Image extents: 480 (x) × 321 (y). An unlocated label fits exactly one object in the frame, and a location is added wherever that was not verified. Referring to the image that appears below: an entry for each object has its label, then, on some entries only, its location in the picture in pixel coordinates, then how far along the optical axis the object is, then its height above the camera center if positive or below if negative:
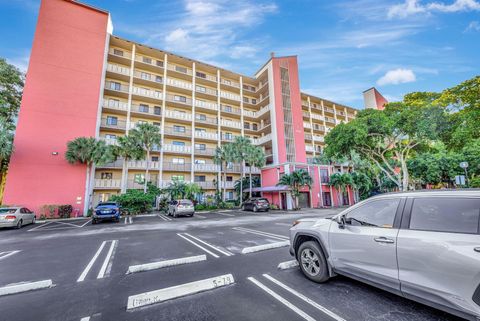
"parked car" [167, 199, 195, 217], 17.77 -1.33
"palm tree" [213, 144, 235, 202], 26.38 +5.04
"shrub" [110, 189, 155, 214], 20.95 -0.66
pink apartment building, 19.83 +11.11
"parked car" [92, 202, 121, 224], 14.23 -1.28
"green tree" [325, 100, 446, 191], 14.13 +4.62
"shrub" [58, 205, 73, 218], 18.84 -1.41
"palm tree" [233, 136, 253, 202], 26.34 +5.79
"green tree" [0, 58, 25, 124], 22.59 +13.10
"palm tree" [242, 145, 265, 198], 26.44 +4.77
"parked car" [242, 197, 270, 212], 22.15 -1.46
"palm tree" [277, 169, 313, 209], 24.44 +1.30
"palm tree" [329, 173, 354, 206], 28.30 +1.26
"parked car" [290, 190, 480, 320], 2.16 -0.80
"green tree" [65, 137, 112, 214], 19.83 +4.45
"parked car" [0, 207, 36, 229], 12.35 -1.26
